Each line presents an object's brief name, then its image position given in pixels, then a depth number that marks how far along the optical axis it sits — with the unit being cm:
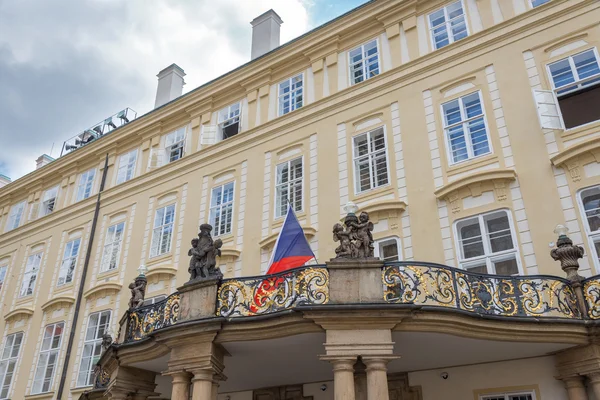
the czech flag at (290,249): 1268
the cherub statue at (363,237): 1017
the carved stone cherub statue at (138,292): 1331
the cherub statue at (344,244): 1012
